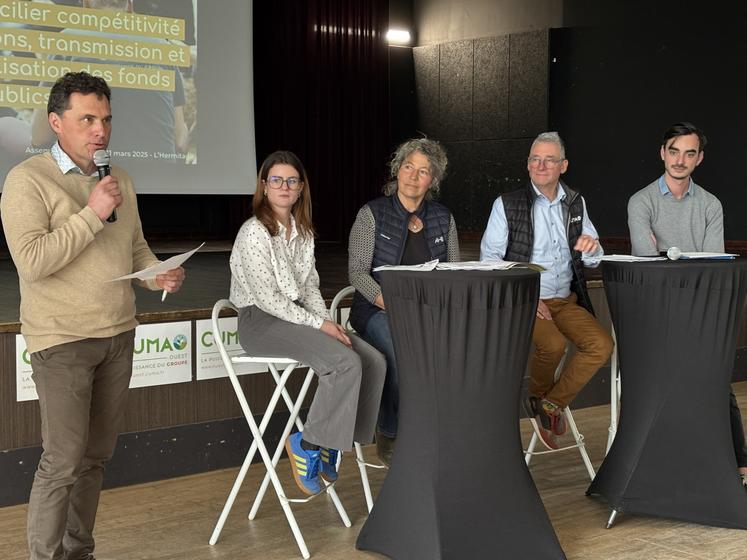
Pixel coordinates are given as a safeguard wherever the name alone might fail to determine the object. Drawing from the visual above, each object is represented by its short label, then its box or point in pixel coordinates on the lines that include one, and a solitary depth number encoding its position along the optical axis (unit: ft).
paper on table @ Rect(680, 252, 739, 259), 11.37
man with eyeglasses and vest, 12.45
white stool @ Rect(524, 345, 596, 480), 12.71
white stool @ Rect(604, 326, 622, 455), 12.45
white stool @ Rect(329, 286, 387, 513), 11.21
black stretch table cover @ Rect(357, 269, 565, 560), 9.46
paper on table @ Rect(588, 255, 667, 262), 11.34
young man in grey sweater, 12.98
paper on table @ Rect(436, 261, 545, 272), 9.95
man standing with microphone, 7.95
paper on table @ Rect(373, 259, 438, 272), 9.89
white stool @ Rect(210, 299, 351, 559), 10.28
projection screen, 25.64
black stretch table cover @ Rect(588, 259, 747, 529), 11.06
